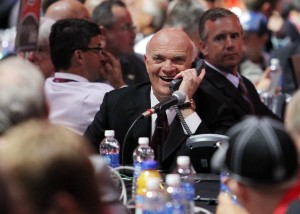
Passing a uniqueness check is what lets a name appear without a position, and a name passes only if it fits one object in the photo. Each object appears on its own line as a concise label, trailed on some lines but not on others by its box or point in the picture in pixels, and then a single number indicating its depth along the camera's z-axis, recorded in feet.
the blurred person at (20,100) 28.32
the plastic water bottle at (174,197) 31.73
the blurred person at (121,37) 63.60
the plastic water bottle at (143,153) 40.29
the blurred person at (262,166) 23.48
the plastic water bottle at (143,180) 31.99
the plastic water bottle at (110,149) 41.70
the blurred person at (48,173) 20.94
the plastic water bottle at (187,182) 32.32
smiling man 43.74
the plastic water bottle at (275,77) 62.51
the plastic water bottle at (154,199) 30.93
